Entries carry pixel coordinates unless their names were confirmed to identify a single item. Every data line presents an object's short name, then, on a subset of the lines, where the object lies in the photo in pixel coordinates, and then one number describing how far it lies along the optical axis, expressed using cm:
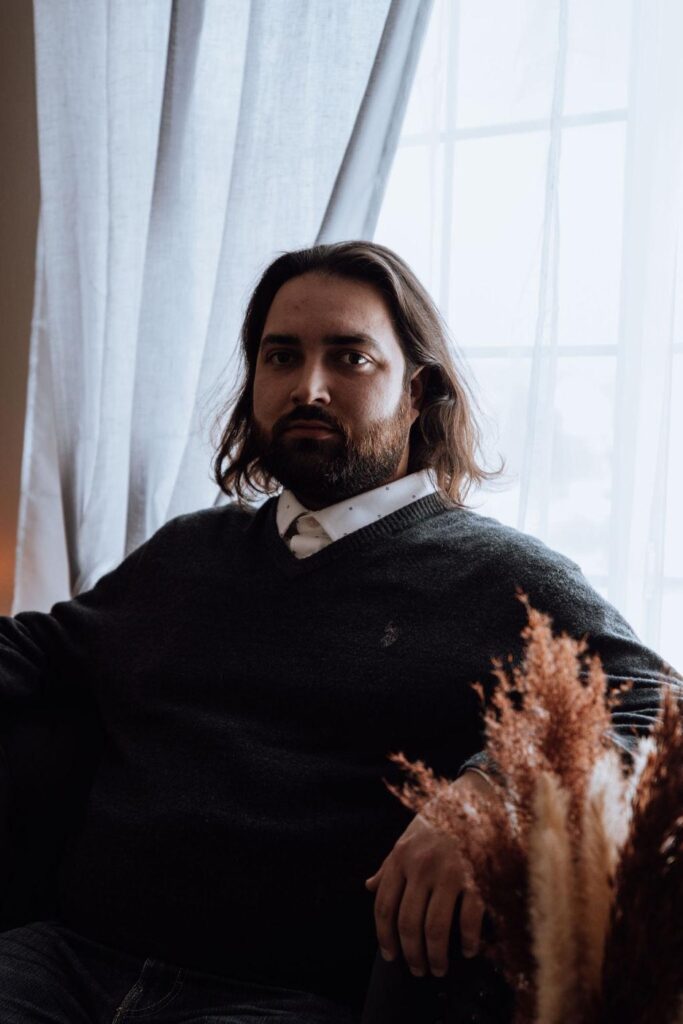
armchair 135
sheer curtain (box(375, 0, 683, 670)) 158
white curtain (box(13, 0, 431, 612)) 186
